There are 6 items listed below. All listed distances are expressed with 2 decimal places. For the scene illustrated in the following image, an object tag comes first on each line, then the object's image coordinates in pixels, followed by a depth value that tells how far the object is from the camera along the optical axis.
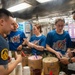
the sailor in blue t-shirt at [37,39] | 2.44
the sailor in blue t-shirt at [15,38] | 2.79
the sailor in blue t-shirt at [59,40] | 2.26
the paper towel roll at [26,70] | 1.71
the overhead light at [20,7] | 3.98
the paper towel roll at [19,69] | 1.70
